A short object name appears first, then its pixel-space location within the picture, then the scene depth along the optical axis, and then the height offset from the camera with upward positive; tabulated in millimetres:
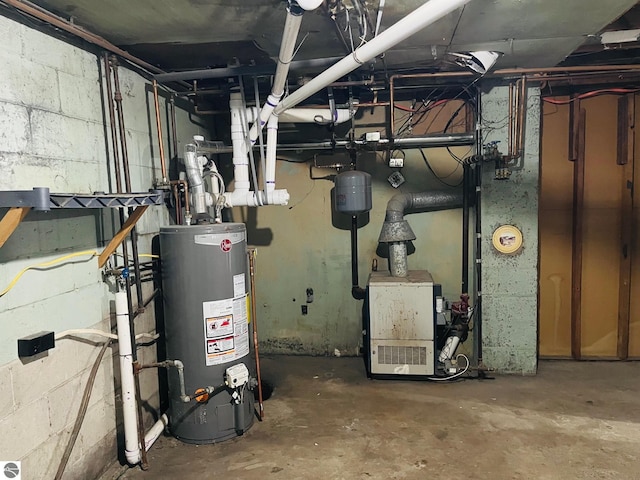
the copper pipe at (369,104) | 3112 +736
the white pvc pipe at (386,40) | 1721 +742
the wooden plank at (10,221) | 1529 -9
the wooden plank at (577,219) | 3500 -187
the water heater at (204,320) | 2449 -632
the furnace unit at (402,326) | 3209 -923
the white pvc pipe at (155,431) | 2477 -1297
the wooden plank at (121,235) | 2162 -108
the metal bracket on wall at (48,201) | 1479 +58
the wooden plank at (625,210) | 3455 -129
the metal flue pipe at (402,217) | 3330 -106
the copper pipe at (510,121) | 3105 +566
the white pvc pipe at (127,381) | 2191 -864
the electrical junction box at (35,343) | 1741 -521
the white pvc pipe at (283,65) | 1797 +748
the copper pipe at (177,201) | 2785 +73
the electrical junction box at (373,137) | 3305 +521
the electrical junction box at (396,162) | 3566 +345
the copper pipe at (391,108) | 2978 +697
